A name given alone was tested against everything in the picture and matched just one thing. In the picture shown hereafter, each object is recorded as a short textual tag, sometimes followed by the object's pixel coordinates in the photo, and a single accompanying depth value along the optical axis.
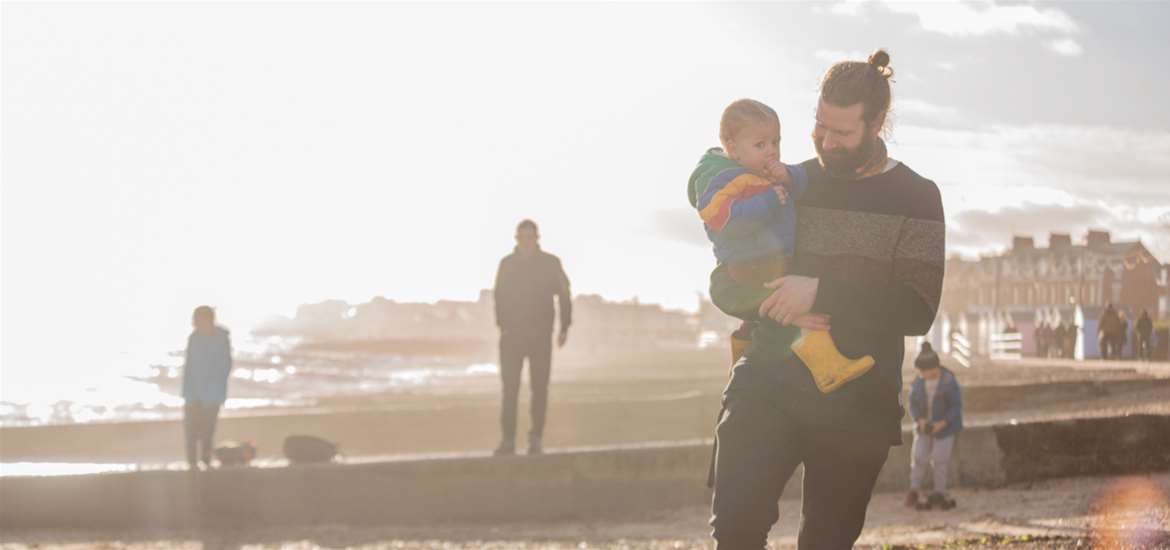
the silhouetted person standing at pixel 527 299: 11.48
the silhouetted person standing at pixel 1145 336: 34.91
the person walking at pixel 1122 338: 37.09
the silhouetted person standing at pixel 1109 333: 36.66
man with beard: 3.54
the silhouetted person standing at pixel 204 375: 13.71
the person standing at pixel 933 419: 11.11
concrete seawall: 11.55
